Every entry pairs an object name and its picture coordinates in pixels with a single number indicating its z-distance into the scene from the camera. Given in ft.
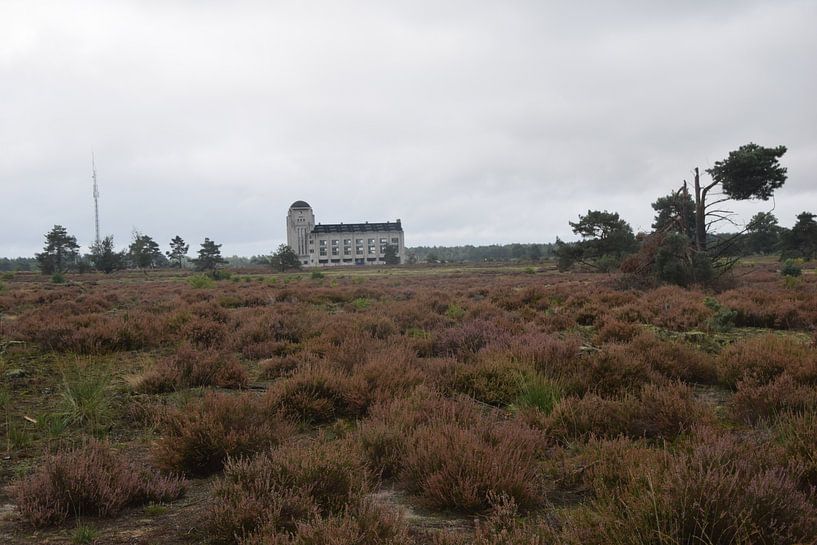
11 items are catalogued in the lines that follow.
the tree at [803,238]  173.47
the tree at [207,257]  268.21
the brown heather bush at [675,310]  36.37
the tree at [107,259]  221.25
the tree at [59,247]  244.91
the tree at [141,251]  253.44
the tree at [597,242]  126.11
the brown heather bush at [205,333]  32.71
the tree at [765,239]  231.71
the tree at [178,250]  345.86
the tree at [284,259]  252.21
